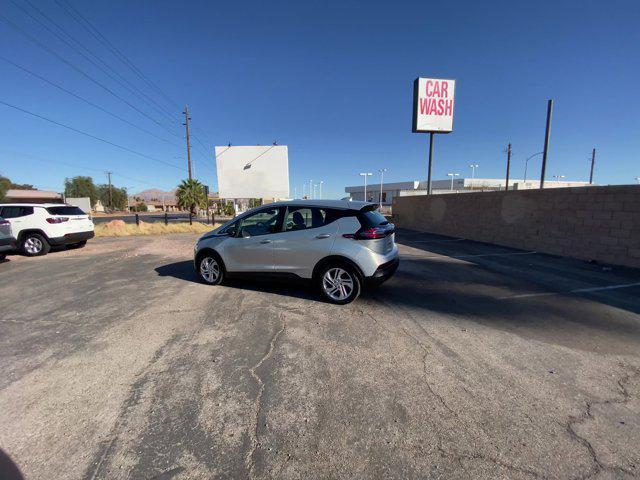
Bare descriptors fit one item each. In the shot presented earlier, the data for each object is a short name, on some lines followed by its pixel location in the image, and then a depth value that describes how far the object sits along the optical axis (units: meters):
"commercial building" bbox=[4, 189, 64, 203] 51.96
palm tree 36.16
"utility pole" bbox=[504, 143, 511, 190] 42.48
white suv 9.41
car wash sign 18.44
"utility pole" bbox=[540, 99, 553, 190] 14.37
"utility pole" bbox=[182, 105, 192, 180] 29.84
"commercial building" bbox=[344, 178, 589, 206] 65.38
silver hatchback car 4.53
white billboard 26.70
